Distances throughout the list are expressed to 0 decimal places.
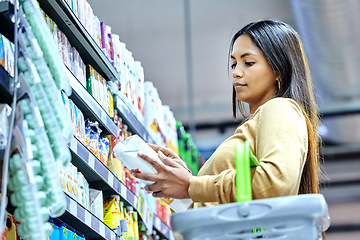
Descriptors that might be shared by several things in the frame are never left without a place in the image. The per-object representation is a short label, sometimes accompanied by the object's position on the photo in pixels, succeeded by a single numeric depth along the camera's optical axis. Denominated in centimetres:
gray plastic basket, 183
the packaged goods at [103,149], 342
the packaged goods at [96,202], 327
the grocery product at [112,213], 346
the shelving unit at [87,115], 284
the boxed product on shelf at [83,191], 306
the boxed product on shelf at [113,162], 361
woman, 205
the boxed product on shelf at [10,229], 227
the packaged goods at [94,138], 328
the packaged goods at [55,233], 263
